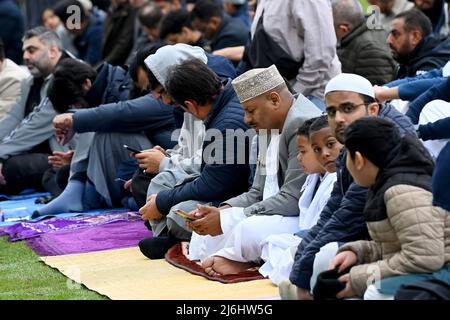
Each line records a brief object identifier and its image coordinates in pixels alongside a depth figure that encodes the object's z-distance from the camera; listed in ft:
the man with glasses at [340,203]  28.95
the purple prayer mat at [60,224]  44.57
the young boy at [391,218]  26.05
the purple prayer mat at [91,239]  41.27
